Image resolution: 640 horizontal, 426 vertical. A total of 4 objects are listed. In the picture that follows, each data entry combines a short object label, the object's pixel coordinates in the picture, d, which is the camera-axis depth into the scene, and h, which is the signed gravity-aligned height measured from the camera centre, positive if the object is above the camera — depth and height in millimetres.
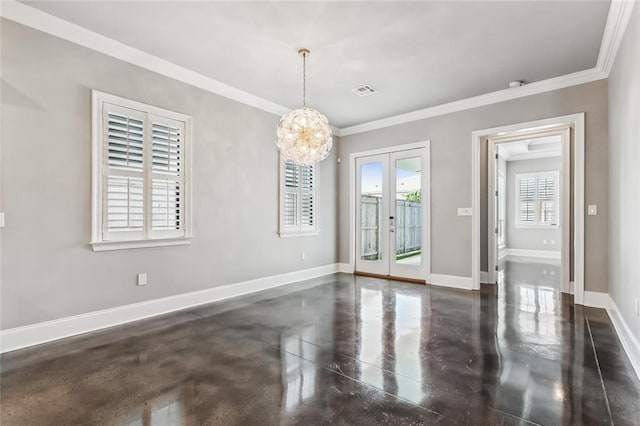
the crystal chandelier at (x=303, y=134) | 3453 +911
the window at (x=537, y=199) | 8938 +519
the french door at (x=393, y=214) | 5559 +49
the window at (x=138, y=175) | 3281 +461
